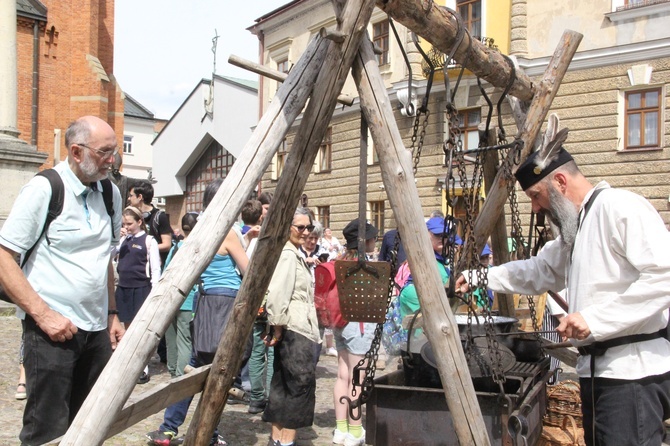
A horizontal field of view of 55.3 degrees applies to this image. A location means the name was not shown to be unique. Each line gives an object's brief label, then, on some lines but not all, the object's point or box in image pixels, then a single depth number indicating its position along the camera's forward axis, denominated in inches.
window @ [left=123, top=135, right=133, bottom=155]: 2069.9
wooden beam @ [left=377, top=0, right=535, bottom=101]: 124.3
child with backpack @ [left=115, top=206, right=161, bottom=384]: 256.7
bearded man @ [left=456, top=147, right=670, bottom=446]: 104.5
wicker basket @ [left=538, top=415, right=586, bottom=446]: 160.7
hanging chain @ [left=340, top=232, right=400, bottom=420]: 122.1
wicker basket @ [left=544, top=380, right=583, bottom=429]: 166.6
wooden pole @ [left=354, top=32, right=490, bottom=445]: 111.8
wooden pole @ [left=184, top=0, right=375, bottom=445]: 113.3
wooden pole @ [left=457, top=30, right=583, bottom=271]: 166.6
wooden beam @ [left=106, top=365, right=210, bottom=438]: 100.5
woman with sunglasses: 179.2
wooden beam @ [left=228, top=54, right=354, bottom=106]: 130.4
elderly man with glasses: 114.7
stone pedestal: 392.5
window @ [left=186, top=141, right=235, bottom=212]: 1274.6
